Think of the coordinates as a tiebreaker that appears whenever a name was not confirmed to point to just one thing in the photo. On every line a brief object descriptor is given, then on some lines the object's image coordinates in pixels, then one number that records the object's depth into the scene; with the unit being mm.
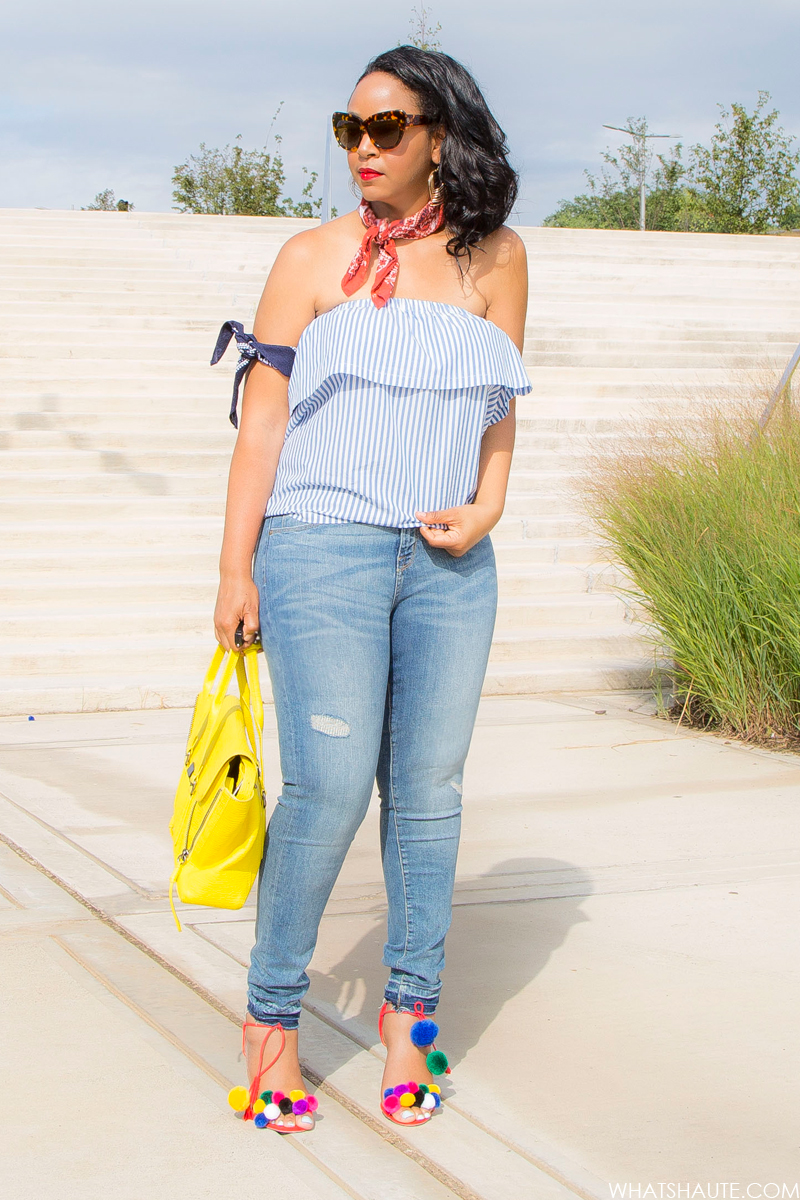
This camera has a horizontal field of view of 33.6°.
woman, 2432
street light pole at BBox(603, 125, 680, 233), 40844
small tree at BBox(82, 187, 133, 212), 37875
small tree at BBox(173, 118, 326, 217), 31906
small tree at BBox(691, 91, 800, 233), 29562
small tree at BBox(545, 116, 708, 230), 42906
